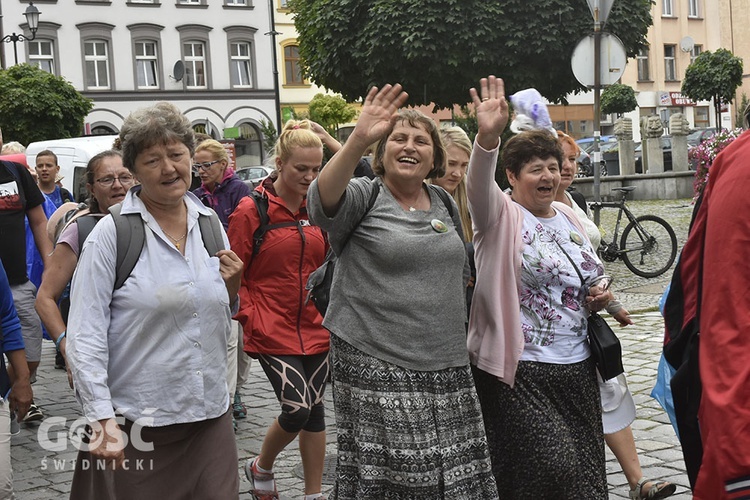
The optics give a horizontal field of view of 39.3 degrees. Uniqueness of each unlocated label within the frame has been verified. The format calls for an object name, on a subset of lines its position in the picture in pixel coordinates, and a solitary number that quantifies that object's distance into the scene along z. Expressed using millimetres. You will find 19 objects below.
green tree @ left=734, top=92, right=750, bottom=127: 54762
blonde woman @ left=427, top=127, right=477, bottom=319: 5797
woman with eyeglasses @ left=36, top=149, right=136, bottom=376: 4430
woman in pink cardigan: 4379
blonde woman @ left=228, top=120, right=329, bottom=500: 5472
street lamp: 25219
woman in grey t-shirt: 4000
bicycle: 13906
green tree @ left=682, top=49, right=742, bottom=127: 42594
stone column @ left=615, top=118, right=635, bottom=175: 29391
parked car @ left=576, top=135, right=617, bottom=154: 35594
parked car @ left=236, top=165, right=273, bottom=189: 34125
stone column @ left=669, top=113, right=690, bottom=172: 29766
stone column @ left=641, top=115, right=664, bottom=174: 29156
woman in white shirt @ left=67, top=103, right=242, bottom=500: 3590
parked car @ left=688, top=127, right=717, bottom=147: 35194
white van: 23891
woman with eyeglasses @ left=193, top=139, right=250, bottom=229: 7828
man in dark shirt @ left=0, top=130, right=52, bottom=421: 7238
